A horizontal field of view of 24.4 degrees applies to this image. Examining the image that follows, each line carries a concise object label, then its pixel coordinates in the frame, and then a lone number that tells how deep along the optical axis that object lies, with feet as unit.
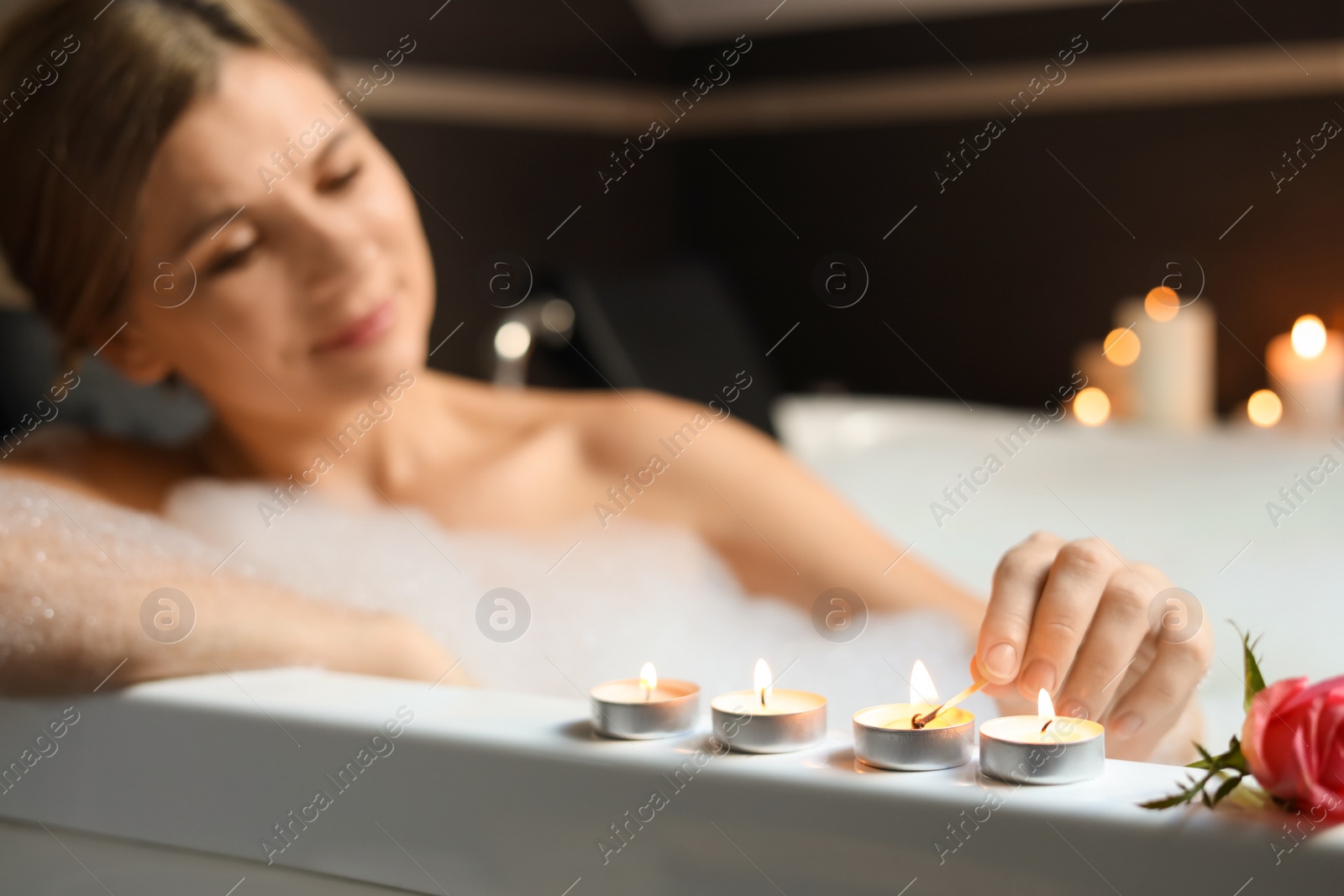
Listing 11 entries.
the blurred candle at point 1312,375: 8.03
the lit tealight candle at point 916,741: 3.22
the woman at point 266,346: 3.70
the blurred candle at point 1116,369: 8.72
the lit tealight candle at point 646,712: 3.34
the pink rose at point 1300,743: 3.03
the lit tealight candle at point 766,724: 3.29
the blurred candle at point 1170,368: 8.43
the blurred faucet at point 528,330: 6.66
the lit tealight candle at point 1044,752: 3.17
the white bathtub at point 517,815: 3.13
